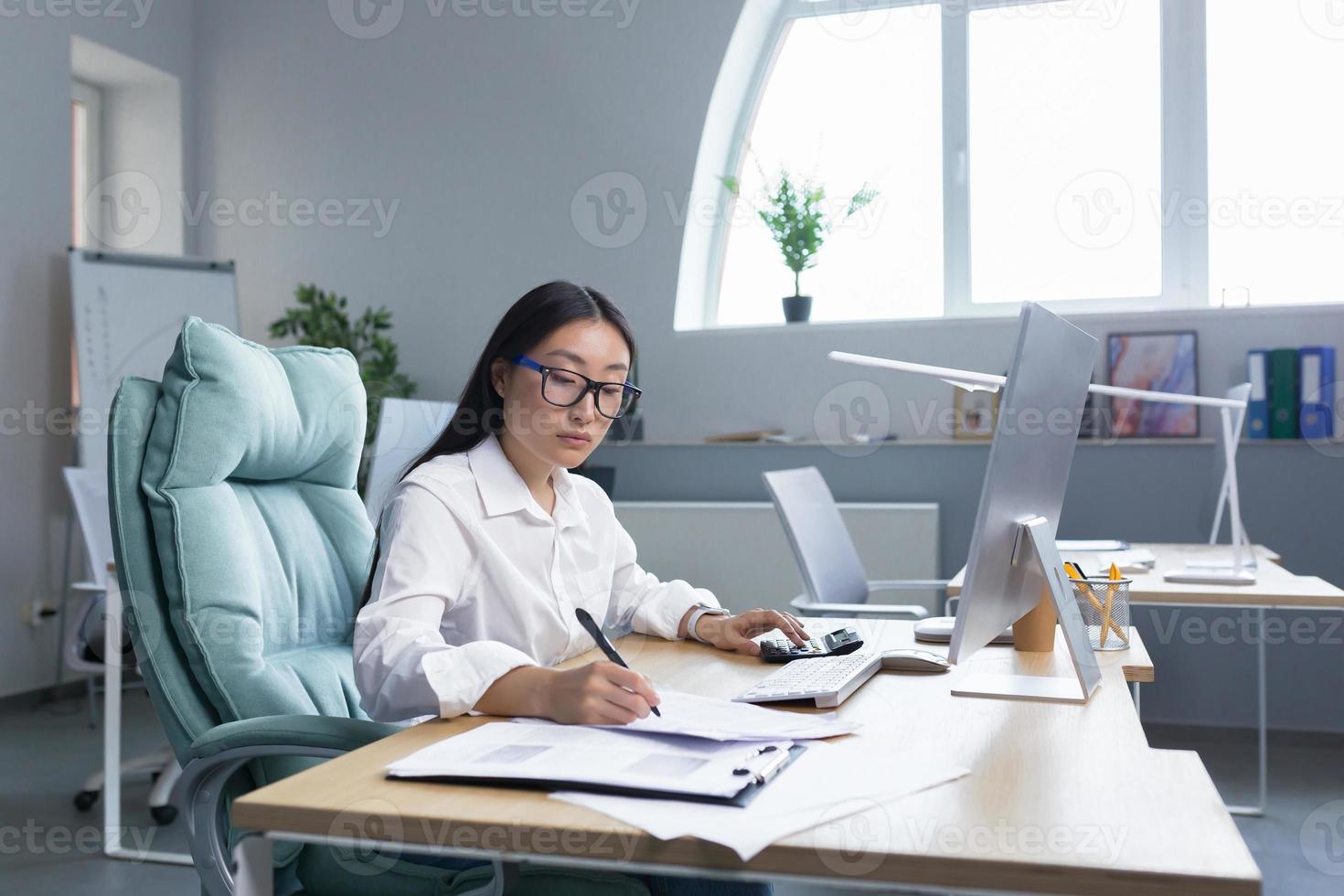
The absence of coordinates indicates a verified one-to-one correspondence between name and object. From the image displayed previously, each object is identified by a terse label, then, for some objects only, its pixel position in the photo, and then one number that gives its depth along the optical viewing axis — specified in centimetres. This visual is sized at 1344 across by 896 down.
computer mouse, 148
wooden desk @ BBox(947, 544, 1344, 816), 228
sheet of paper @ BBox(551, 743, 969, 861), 82
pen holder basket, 164
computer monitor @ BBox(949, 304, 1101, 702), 117
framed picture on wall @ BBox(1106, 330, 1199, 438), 388
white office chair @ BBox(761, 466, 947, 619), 290
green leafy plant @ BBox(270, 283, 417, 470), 454
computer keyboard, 128
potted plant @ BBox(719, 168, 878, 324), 434
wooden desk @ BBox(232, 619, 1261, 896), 77
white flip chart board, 439
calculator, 156
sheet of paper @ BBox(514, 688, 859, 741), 105
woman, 121
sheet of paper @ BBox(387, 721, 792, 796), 91
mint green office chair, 130
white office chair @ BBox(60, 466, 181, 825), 313
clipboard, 89
